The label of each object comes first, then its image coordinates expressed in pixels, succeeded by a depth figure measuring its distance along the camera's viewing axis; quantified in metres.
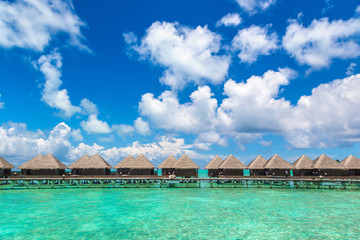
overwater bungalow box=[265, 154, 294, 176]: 38.66
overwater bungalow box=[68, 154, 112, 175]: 37.84
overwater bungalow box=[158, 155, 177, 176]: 41.26
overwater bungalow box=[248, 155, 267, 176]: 40.06
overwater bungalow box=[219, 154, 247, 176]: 39.34
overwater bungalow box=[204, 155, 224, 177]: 42.11
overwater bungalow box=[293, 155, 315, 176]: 38.84
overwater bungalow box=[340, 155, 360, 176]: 38.26
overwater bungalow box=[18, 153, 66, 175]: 37.16
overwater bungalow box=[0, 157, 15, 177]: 36.69
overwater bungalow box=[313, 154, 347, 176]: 37.56
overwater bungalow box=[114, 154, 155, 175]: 38.47
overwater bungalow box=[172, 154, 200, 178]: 39.25
